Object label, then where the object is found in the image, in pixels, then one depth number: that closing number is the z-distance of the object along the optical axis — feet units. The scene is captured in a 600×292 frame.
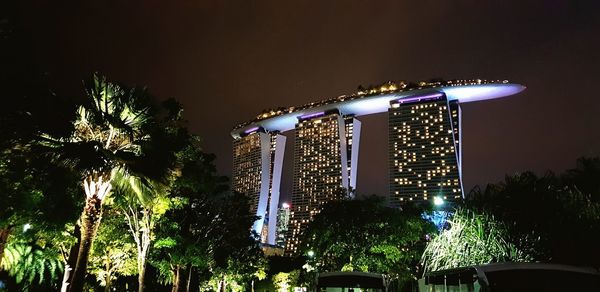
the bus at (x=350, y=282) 63.00
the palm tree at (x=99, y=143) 42.45
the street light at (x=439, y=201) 92.70
